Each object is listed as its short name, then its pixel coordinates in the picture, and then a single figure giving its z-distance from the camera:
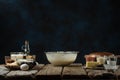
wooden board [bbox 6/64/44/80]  2.68
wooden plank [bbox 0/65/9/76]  2.87
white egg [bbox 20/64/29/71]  3.12
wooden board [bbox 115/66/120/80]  2.63
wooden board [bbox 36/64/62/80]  2.71
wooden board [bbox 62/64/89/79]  2.68
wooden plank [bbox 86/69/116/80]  2.63
